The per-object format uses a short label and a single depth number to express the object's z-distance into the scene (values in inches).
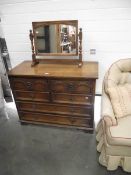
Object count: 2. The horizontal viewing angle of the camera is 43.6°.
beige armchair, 59.8
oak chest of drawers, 74.3
